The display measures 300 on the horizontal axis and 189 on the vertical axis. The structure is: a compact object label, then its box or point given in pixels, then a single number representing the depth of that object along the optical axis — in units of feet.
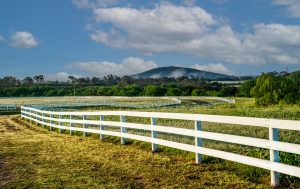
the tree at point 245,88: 441.27
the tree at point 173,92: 483.51
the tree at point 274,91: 275.59
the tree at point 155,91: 488.85
